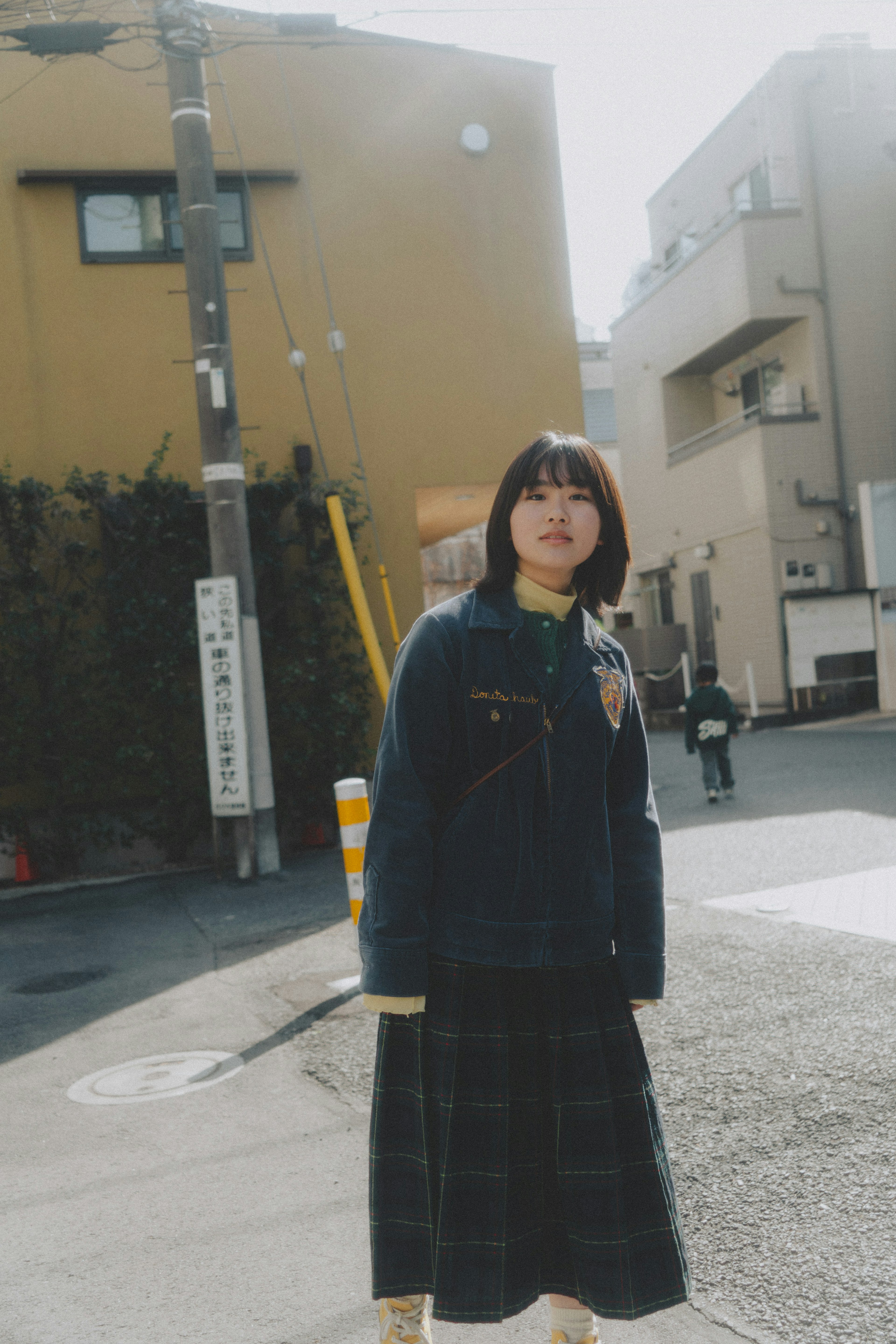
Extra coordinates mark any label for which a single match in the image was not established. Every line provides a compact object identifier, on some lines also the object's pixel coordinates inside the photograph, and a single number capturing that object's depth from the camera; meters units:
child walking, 10.19
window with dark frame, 9.89
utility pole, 8.02
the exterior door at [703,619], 20.98
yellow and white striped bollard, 4.94
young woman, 1.91
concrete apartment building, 18.28
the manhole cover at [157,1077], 3.98
